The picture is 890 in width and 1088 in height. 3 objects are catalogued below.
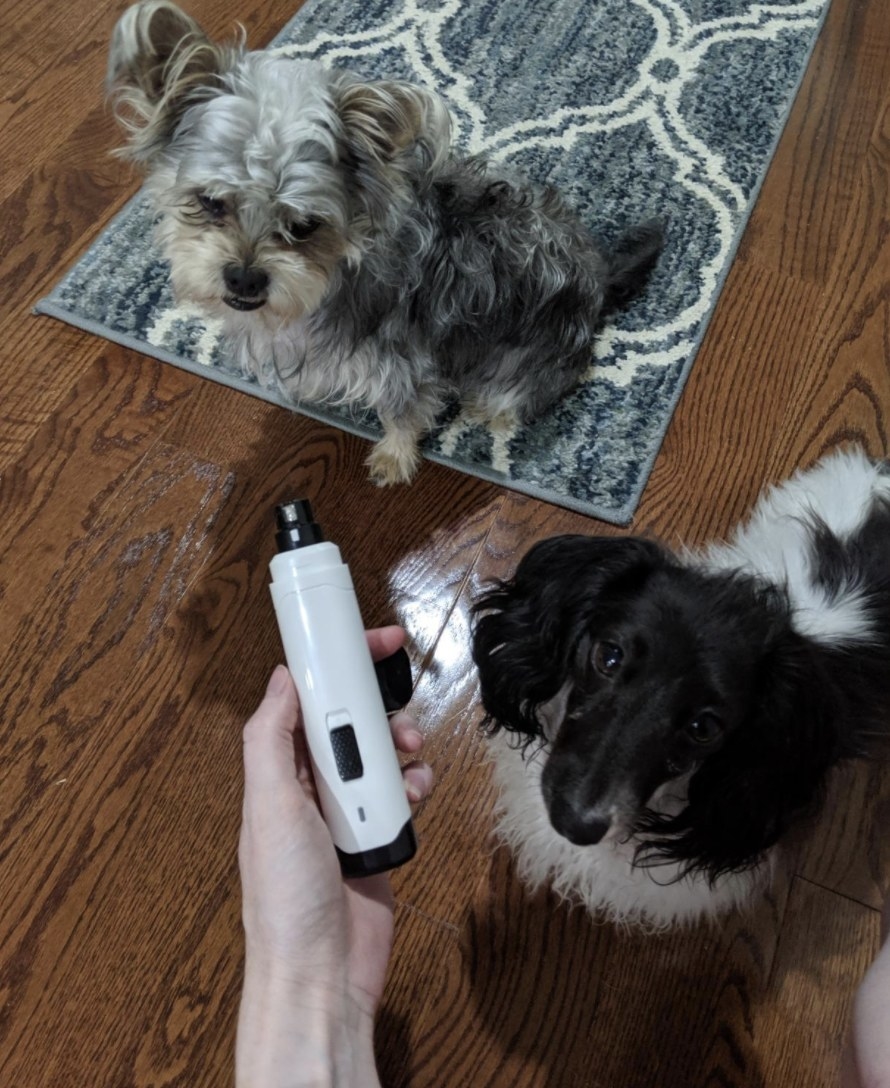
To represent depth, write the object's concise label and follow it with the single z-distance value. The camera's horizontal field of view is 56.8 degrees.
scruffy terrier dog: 1.08
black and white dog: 0.91
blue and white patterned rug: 1.57
